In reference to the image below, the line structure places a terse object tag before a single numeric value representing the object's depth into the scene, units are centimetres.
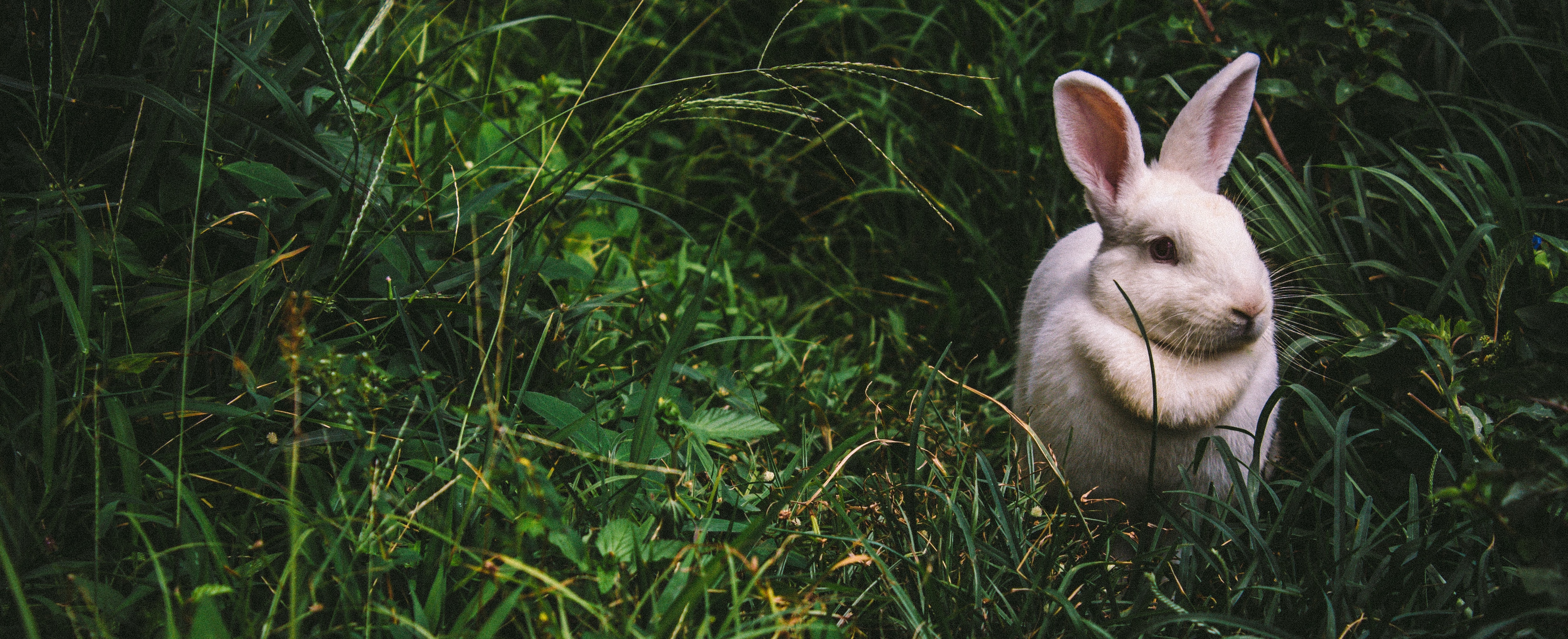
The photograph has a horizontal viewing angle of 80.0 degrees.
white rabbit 224
